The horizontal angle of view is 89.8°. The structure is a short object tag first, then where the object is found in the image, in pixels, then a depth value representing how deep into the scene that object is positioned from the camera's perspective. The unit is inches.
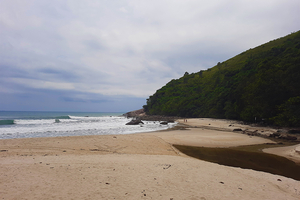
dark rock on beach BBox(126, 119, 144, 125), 1425.8
